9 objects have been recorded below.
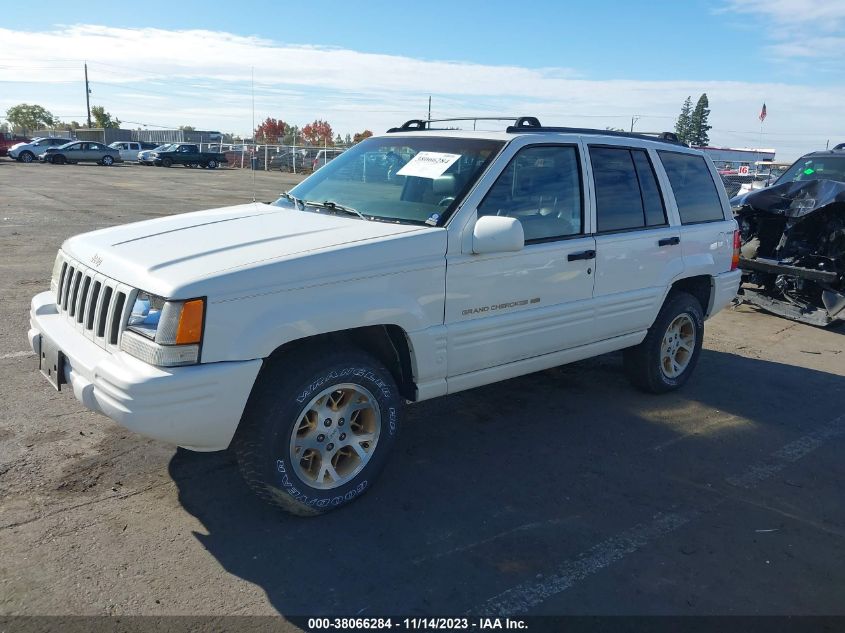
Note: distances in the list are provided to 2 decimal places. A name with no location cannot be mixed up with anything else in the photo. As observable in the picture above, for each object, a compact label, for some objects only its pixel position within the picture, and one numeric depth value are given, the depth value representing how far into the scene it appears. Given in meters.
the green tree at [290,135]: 77.00
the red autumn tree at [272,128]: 87.38
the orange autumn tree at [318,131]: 84.50
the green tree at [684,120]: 79.88
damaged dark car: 8.30
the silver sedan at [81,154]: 39.88
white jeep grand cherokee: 3.10
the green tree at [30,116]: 96.38
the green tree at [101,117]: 80.19
